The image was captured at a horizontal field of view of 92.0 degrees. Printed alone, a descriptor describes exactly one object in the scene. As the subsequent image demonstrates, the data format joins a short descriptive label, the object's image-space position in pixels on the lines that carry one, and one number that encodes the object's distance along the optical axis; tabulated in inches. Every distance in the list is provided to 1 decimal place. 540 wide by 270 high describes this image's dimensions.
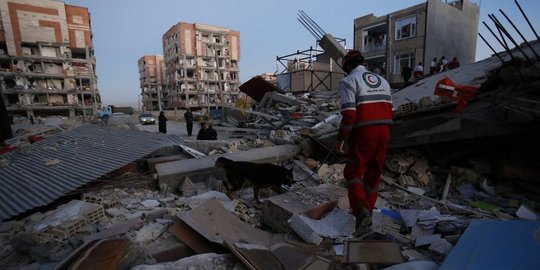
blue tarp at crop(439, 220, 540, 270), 66.9
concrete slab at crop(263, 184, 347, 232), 118.3
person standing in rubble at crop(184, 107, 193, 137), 503.2
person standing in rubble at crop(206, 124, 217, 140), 346.4
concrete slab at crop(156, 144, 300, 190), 180.1
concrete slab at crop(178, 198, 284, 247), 102.4
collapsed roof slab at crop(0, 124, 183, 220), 145.8
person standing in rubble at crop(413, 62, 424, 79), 578.4
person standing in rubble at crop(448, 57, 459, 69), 505.9
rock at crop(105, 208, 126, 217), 133.3
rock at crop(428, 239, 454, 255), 91.6
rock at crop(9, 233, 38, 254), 97.4
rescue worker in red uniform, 108.1
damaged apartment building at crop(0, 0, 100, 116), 1464.1
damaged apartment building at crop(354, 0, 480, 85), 824.3
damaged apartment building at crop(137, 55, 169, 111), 2642.7
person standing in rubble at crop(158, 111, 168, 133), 477.4
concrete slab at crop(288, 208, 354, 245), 104.8
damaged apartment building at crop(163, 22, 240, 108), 2142.0
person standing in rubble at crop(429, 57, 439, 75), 589.8
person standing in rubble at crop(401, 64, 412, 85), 597.6
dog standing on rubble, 167.8
